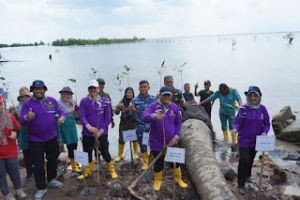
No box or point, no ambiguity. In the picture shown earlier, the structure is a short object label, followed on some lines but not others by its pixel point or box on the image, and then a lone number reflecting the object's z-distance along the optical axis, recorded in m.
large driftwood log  3.95
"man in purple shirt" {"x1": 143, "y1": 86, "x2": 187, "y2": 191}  4.14
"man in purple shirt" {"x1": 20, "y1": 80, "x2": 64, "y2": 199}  4.11
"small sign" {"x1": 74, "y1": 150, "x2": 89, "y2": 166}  4.20
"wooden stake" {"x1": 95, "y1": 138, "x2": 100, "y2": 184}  4.54
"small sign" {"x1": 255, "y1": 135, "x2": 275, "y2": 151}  4.18
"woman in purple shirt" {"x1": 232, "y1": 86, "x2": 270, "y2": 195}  4.34
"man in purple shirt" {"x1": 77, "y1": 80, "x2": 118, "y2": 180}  4.49
